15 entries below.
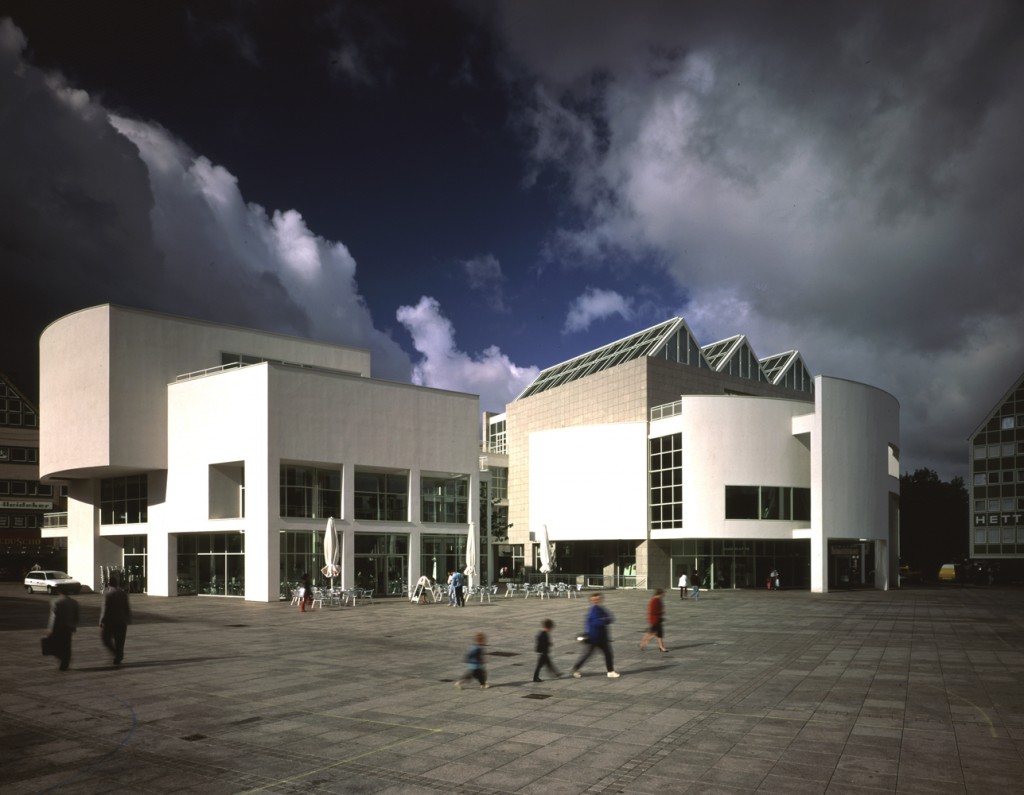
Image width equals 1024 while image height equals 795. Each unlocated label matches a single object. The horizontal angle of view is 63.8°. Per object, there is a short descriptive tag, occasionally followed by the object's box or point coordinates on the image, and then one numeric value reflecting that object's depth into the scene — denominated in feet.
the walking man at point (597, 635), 50.21
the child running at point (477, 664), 46.50
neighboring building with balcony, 245.24
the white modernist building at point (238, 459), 124.88
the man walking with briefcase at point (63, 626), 52.85
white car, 141.69
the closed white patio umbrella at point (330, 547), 112.16
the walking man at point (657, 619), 61.21
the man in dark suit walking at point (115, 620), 55.93
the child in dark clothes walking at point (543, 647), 48.75
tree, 288.71
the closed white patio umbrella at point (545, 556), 133.49
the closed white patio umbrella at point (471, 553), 124.06
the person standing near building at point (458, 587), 110.42
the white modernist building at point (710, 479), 151.84
